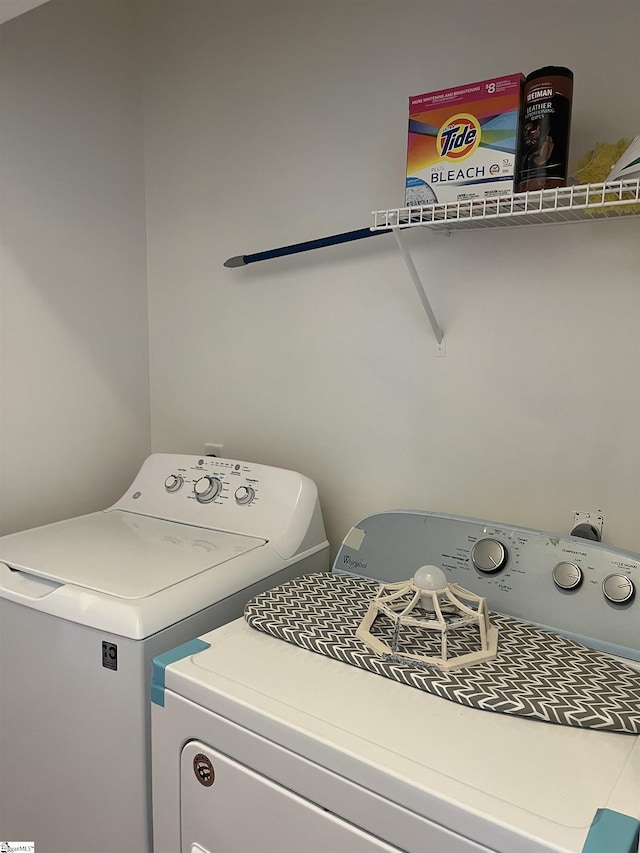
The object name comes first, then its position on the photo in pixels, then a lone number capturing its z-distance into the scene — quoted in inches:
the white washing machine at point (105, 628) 47.5
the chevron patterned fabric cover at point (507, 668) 37.9
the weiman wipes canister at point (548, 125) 45.7
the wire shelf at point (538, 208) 44.0
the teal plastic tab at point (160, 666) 43.4
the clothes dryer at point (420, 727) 31.9
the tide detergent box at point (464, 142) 46.8
